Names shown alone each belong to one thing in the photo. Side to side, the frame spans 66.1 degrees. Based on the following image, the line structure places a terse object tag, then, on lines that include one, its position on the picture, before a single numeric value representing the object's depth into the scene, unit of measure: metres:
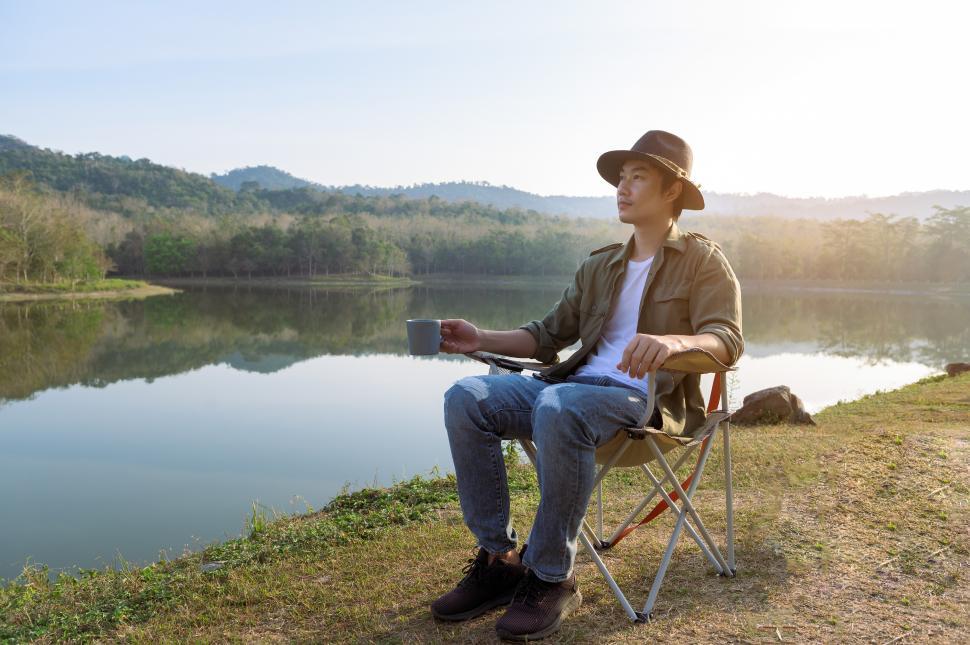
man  1.75
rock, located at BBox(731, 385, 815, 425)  5.36
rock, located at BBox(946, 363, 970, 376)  8.64
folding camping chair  1.77
